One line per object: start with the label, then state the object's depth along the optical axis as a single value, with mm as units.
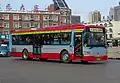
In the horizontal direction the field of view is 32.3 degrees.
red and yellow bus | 15004
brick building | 65635
